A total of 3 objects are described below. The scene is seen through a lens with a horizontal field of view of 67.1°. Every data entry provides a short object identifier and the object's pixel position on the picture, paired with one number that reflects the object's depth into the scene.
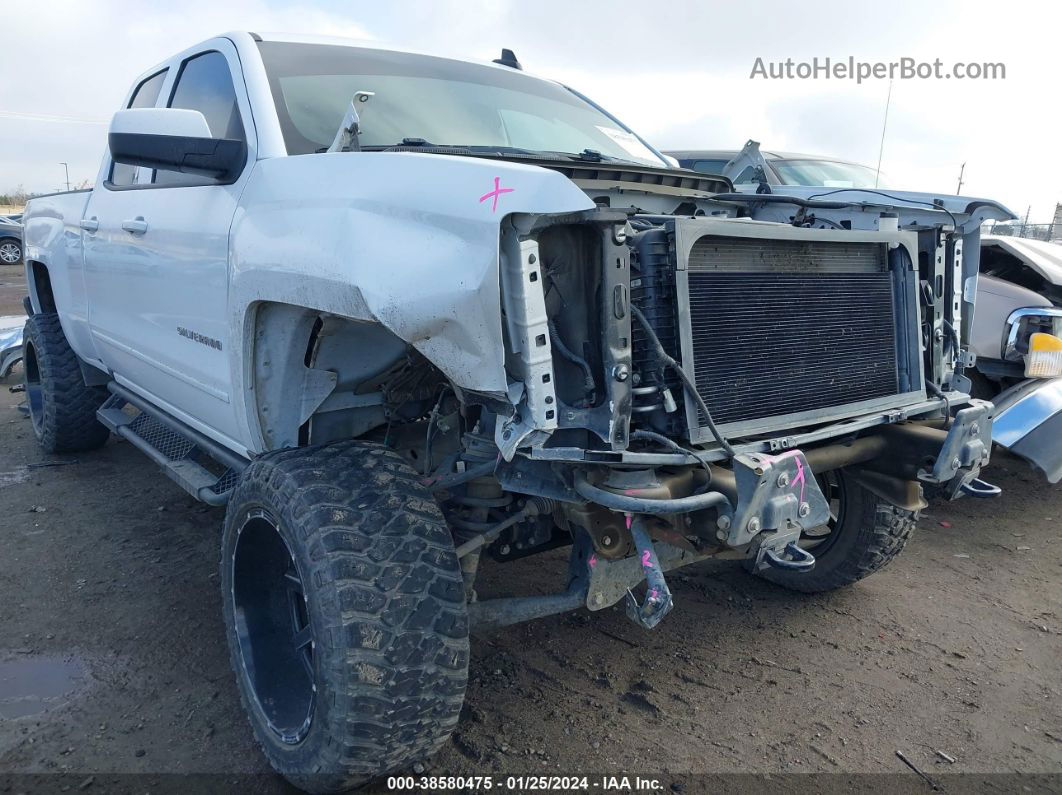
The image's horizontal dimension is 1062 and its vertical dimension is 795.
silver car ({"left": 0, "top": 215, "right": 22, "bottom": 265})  20.17
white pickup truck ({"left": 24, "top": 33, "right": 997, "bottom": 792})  1.90
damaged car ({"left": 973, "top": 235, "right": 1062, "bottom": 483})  3.96
